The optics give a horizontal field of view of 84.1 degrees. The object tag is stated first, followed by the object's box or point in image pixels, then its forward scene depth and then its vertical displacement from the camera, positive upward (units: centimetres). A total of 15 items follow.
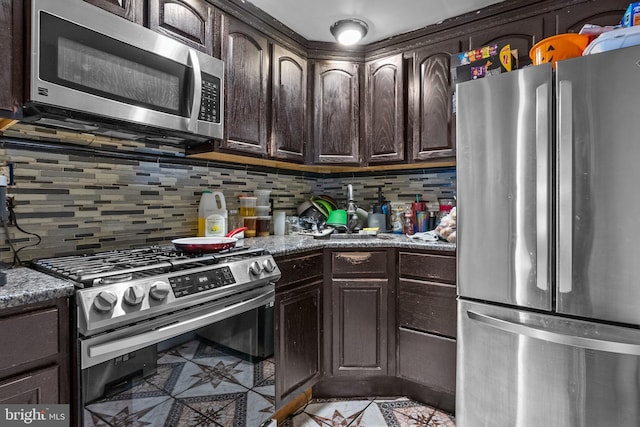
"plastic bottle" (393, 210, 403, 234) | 252 -6
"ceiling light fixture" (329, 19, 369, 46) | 218 +116
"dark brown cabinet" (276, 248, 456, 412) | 187 -60
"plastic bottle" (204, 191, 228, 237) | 194 -3
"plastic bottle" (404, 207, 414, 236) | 244 -5
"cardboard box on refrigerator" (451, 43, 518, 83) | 196 +88
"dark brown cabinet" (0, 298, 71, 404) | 88 -36
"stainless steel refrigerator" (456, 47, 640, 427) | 119 -11
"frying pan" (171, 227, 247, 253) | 151 -12
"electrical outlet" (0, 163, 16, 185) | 137 +17
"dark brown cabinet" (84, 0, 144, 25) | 138 +84
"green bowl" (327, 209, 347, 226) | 250 -2
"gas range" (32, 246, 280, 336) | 102 -22
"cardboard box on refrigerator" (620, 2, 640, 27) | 141 +80
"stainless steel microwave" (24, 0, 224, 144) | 120 +54
